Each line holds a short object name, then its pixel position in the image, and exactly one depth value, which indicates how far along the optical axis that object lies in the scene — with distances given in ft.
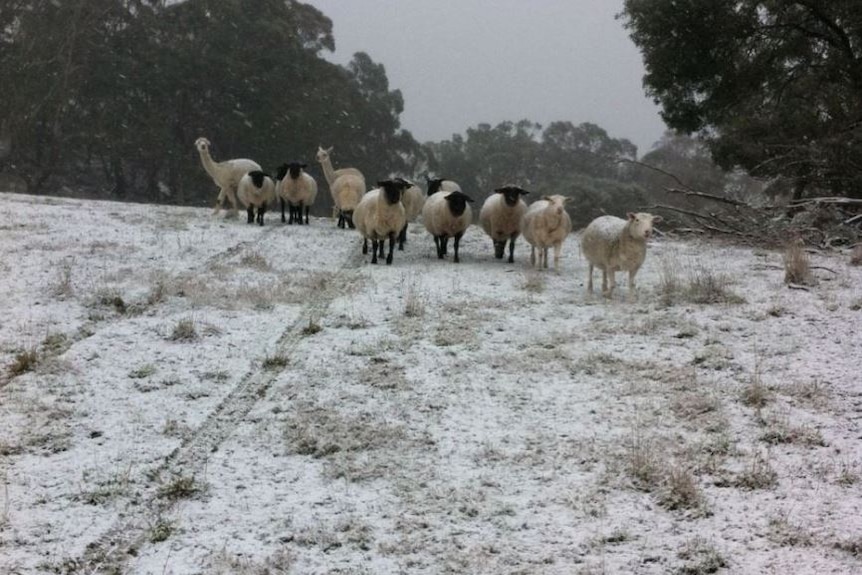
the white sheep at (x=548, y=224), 40.11
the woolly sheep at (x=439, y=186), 55.98
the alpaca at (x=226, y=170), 62.59
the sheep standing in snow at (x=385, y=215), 42.45
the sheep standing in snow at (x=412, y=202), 51.27
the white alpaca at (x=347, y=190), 57.11
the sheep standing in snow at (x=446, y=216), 44.29
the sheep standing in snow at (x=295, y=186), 58.39
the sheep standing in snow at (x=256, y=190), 57.52
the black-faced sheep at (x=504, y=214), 44.04
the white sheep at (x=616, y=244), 31.86
